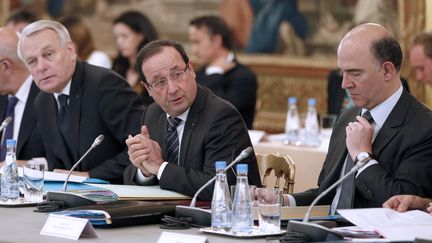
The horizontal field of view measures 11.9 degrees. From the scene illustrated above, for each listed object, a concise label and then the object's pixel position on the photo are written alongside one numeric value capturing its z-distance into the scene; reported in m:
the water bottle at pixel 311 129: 15.60
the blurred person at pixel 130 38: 18.91
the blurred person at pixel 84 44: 19.95
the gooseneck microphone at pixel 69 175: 9.65
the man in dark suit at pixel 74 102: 11.97
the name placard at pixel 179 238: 7.32
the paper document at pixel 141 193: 9.48
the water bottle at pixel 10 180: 9.87
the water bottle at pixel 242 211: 7.95
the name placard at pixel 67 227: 7.95
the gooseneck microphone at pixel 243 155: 8.56
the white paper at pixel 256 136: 15.68
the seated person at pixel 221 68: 18.21
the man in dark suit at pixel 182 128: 10.06
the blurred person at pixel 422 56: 16.22
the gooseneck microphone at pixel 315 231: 7.36
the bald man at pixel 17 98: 13.07
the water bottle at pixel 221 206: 8.08
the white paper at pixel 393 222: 7.47
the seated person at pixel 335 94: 17.55
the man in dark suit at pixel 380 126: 8.86
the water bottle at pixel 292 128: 15.93
